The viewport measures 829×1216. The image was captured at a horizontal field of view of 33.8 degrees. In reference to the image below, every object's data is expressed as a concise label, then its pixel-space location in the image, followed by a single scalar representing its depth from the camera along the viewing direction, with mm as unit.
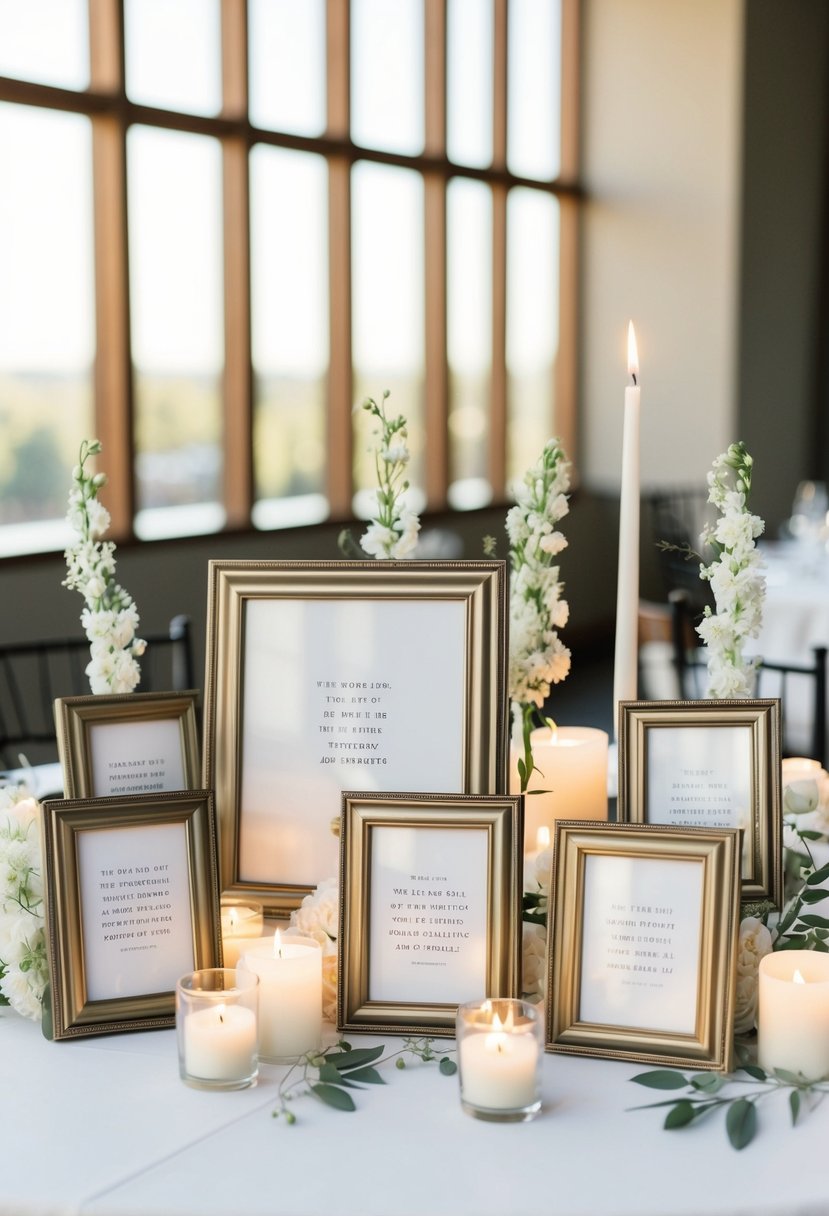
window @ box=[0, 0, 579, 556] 4879
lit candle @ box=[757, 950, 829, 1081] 1047
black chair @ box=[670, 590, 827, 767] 2645
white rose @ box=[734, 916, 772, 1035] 1126
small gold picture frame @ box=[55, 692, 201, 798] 1271
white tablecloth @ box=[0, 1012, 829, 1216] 886
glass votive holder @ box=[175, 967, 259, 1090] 1042
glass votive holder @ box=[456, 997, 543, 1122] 987
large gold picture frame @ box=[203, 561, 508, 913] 1270
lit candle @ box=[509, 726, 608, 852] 1422
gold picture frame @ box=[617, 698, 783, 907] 1251
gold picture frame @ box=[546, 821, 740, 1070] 1073
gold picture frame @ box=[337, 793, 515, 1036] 1134
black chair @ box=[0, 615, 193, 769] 4648
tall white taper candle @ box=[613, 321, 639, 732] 1297
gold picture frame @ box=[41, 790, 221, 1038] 1143
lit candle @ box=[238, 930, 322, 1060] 1091
